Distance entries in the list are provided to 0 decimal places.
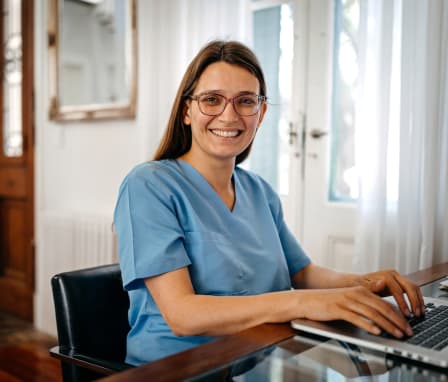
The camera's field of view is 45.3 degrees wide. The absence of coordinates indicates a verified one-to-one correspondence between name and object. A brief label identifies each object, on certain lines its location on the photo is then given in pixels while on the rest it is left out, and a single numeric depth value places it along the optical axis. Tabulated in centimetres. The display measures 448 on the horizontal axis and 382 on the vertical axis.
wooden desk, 65
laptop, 74
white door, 209
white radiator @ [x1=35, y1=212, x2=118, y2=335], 275
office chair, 112
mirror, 277
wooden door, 342
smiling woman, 95
